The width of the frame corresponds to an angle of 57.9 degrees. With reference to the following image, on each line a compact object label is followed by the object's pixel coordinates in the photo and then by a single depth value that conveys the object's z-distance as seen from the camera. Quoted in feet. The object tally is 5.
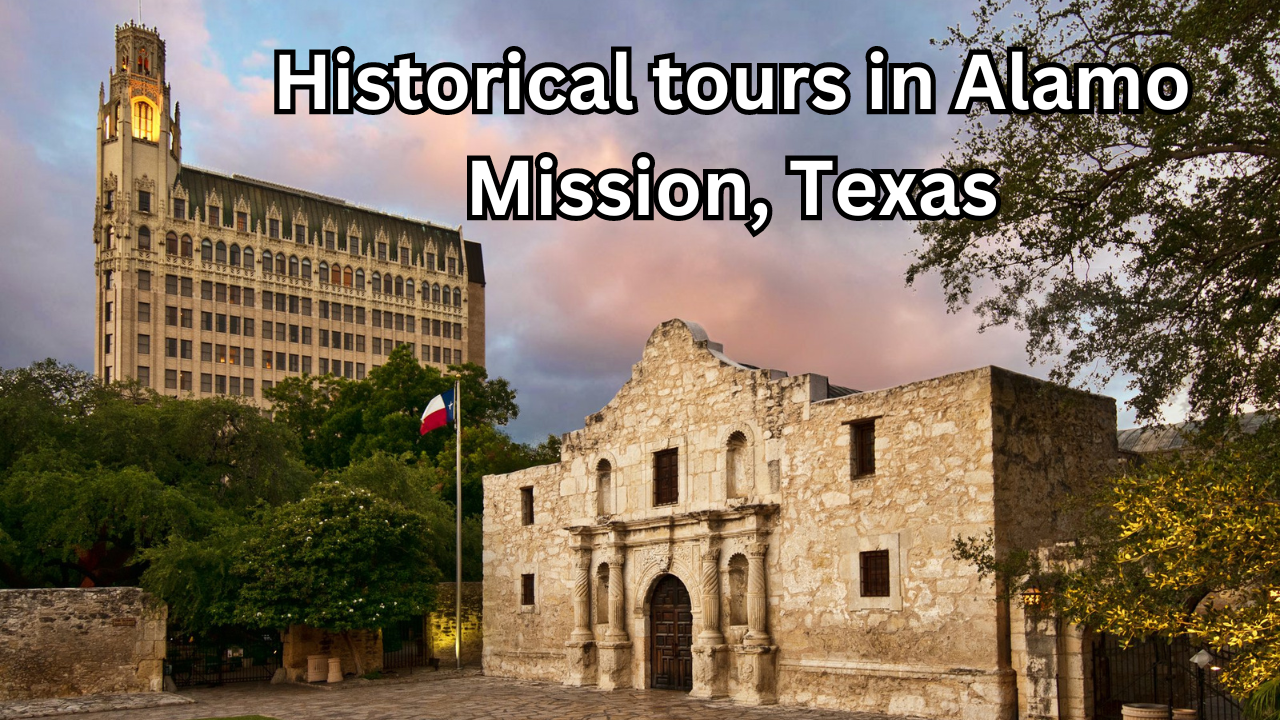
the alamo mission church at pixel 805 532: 60.13
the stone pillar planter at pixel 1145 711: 49.73
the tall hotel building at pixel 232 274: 252.83
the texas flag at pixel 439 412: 102.94
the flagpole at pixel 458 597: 99.76
